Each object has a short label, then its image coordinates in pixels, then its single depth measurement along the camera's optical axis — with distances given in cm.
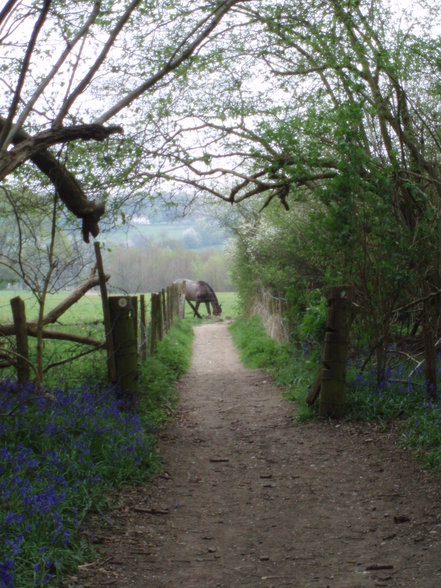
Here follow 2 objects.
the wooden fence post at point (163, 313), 2050
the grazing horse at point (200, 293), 3534
